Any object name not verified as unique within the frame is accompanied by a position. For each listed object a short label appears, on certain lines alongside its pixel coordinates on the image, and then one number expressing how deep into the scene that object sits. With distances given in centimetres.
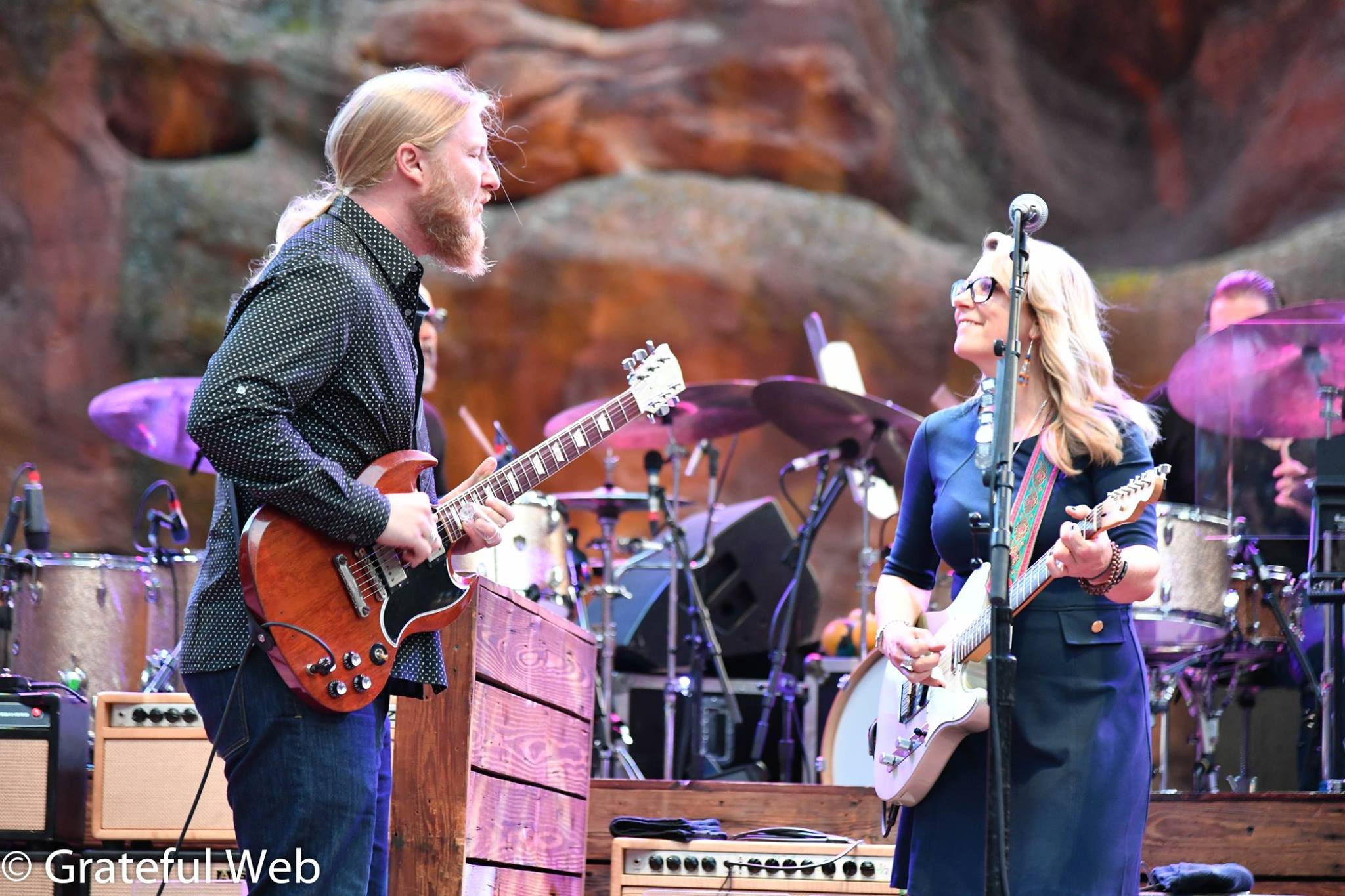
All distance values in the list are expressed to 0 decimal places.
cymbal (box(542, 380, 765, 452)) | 1330
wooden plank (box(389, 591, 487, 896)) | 712
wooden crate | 718
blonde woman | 594
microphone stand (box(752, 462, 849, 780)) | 1287
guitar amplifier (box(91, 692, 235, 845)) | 905
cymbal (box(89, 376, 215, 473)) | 1256
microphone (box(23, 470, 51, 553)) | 1217
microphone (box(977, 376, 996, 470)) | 669
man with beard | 521
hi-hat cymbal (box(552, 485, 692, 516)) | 1359
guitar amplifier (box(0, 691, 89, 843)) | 903
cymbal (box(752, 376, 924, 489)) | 1258
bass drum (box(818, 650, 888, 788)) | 1155
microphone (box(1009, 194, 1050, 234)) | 598
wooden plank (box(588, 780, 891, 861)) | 1015
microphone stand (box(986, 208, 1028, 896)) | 518
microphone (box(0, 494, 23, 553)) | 1184
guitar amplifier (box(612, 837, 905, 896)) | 915
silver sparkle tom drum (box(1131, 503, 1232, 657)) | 1187
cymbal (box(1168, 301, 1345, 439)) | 1166
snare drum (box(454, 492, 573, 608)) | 1205
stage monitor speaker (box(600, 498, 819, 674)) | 1484
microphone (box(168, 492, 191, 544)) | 1235
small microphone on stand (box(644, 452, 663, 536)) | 1344
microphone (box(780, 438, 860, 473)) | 1322
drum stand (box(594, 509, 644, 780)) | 1244
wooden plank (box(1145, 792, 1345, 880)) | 948
